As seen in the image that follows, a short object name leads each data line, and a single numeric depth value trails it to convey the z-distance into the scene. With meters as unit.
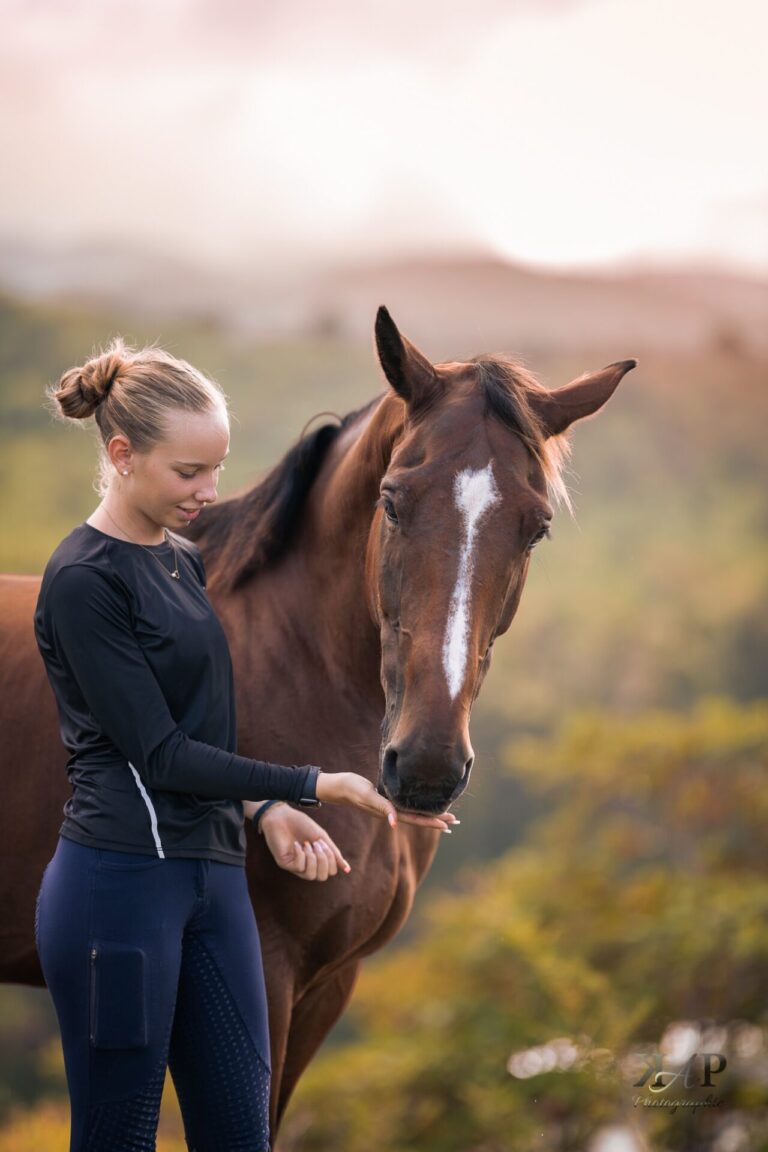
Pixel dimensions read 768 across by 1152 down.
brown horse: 4.36
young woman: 4.25
